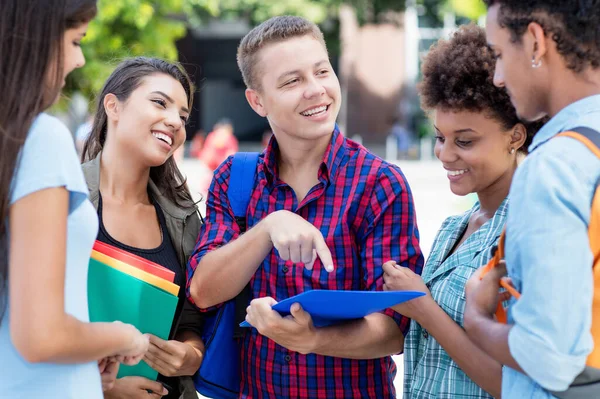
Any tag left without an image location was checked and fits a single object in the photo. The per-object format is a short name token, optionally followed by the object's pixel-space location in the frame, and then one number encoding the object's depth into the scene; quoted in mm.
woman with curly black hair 2115
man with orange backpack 1416
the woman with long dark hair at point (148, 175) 2633
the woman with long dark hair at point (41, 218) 1540
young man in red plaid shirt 2146
